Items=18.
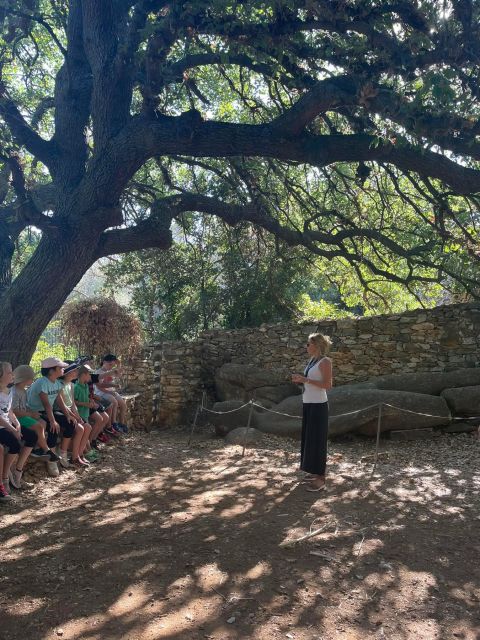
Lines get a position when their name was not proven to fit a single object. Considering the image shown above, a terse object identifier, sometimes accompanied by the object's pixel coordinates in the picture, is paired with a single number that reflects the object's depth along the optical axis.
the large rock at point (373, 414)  9.09
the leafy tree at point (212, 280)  13.69
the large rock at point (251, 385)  11.11
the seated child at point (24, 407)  5.60
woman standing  5.70
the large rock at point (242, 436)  9.23
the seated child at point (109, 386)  8.58
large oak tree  5.94
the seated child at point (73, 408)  6.36
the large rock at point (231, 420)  10.10
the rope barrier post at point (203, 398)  11.66
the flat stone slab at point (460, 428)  9.22
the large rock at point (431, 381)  9.78
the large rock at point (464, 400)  9.21
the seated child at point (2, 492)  4.95
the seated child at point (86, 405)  7.29
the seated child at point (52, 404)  5.97
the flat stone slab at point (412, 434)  9.14
